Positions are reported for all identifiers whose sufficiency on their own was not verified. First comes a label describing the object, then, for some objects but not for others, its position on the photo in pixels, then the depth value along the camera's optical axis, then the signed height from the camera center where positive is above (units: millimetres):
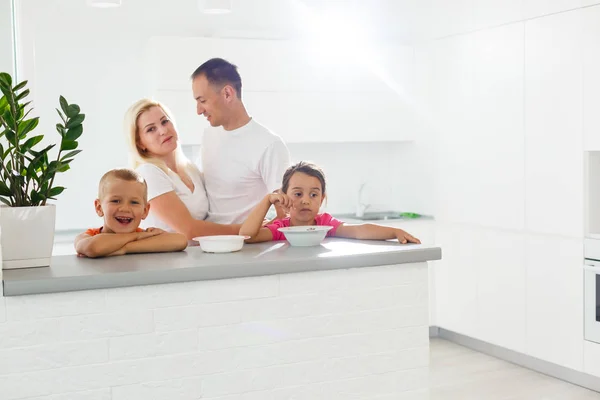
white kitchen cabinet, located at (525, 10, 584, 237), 4414 +313
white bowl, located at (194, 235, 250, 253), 2504 -198
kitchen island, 2131 -420
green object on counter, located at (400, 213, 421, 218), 5663 -257
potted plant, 2229 -20
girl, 2852 -126
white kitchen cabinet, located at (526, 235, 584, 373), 4457 -710
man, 3377 +133
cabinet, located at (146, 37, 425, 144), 4969 +633
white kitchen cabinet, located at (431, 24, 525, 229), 4867 +337
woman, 3195 +39
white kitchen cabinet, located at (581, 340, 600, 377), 4344 -999
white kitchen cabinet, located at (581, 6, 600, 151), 4270 +538
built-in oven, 4320 -620
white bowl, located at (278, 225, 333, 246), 2662 -184
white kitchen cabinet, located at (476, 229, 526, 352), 4848 -686
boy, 2510 -110
